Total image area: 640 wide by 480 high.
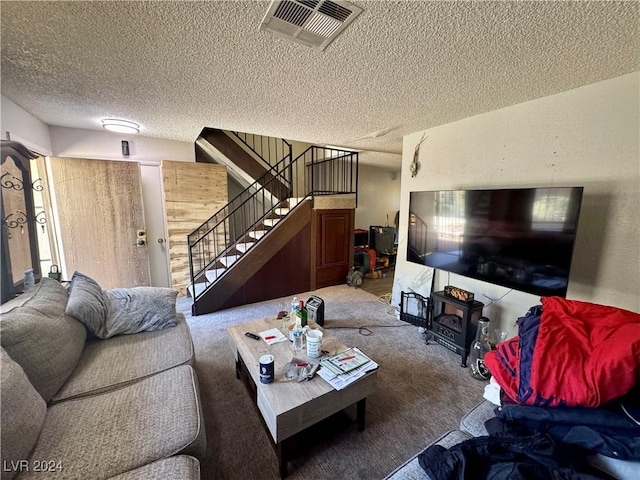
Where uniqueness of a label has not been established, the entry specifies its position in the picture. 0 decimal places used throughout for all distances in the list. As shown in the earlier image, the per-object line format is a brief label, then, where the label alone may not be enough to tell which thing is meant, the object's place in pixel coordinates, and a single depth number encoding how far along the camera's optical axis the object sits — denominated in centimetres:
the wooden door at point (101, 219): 329
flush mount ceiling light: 293
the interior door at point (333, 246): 433
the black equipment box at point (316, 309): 283
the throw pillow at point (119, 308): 181
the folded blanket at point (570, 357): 97
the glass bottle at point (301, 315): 207
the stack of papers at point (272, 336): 198
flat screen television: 196
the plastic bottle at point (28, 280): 184
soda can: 152
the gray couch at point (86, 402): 100
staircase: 352
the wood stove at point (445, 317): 240
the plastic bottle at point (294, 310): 217
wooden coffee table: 137
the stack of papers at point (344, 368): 154
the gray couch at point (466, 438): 88
